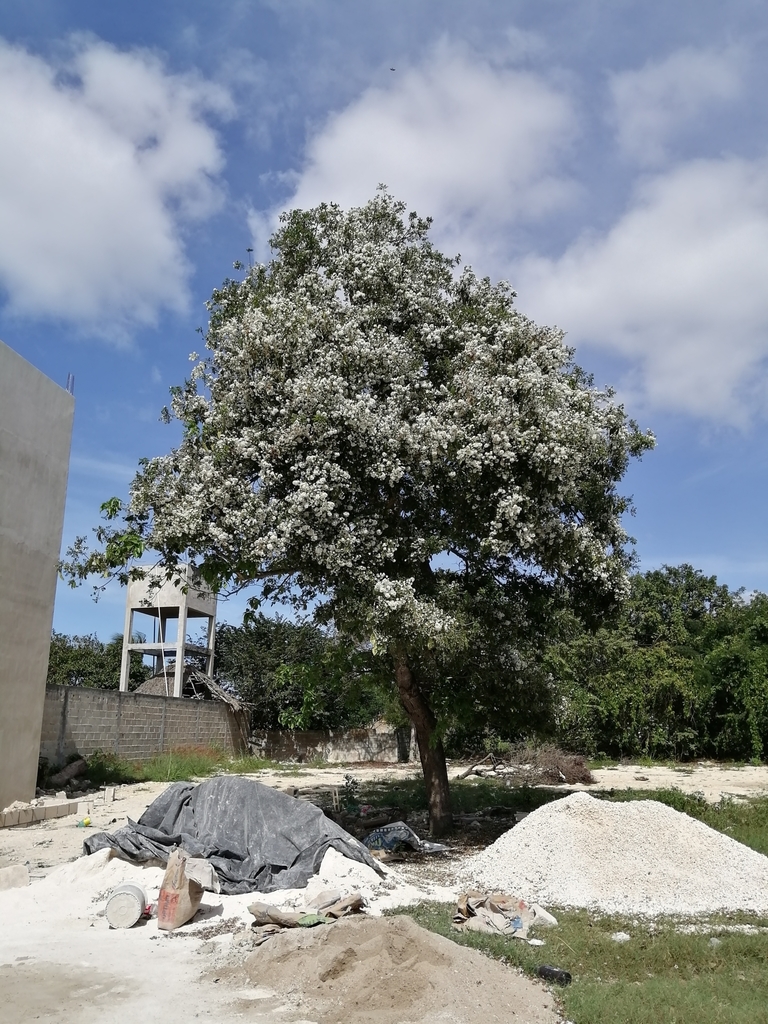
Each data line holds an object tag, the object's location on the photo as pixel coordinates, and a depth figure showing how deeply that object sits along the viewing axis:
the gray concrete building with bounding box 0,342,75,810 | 16.23
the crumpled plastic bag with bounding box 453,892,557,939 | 7.69
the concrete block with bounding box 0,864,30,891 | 9.48
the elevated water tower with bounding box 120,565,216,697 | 30.38
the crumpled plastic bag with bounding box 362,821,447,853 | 12.17
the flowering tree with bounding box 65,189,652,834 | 11.89
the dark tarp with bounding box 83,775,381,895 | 9.75
